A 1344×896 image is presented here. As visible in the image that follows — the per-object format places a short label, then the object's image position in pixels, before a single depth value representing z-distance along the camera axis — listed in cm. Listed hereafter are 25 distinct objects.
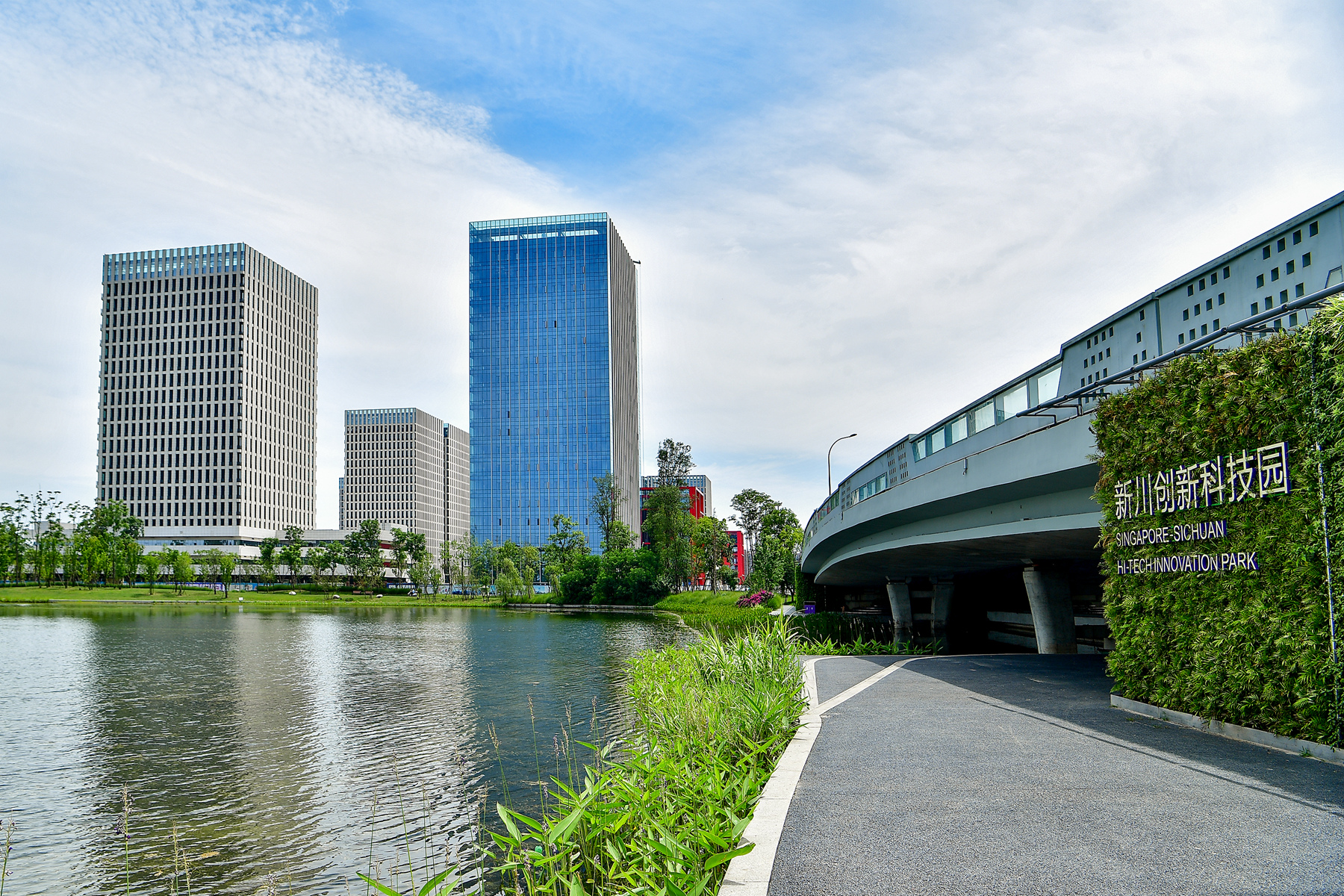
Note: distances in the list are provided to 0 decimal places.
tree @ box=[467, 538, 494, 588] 13950
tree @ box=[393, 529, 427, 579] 13562
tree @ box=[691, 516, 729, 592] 11044
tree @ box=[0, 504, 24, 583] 9788
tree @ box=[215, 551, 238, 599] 10988
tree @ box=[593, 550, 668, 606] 9662
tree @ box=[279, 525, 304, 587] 12488
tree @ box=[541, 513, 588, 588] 10812
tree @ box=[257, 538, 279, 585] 12662
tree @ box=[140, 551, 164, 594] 10943
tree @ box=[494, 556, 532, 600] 10438
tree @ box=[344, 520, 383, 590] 12838
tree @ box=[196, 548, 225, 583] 12275
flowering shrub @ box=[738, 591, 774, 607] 6318
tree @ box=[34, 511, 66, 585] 10419
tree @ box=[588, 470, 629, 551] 12669
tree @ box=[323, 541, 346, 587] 12662
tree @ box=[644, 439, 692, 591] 9981
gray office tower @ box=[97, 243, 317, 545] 15338
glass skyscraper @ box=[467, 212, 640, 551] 15488
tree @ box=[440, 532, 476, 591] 14562
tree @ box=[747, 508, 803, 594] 7425
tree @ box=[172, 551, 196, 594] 11275
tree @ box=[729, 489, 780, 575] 11219
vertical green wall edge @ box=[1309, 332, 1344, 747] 820
